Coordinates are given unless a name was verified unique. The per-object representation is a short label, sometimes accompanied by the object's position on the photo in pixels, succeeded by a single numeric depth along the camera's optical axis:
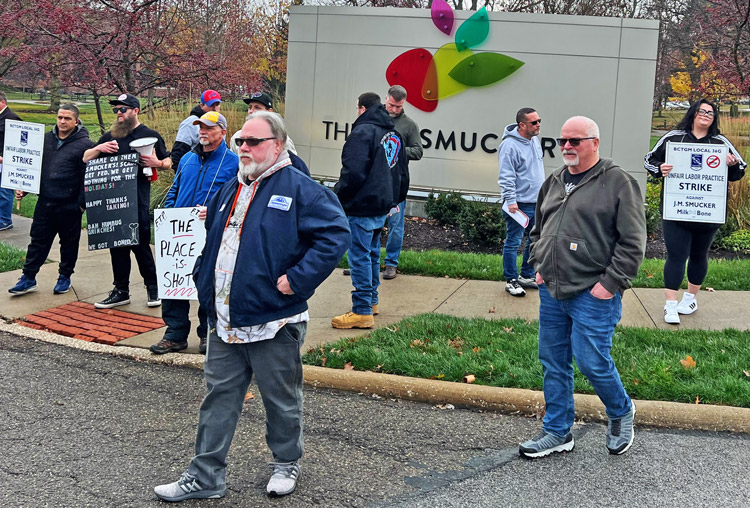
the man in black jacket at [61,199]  8.09
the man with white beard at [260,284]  3.97
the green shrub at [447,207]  11.46
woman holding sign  7.18
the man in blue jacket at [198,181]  6.13
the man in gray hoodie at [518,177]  7.93
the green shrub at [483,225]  10.65
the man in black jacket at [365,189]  6.81
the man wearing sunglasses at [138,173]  7.57
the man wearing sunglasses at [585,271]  4.44
